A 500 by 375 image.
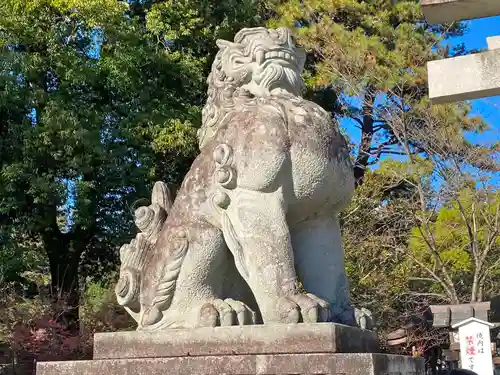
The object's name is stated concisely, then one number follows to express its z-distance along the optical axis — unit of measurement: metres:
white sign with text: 9.92
